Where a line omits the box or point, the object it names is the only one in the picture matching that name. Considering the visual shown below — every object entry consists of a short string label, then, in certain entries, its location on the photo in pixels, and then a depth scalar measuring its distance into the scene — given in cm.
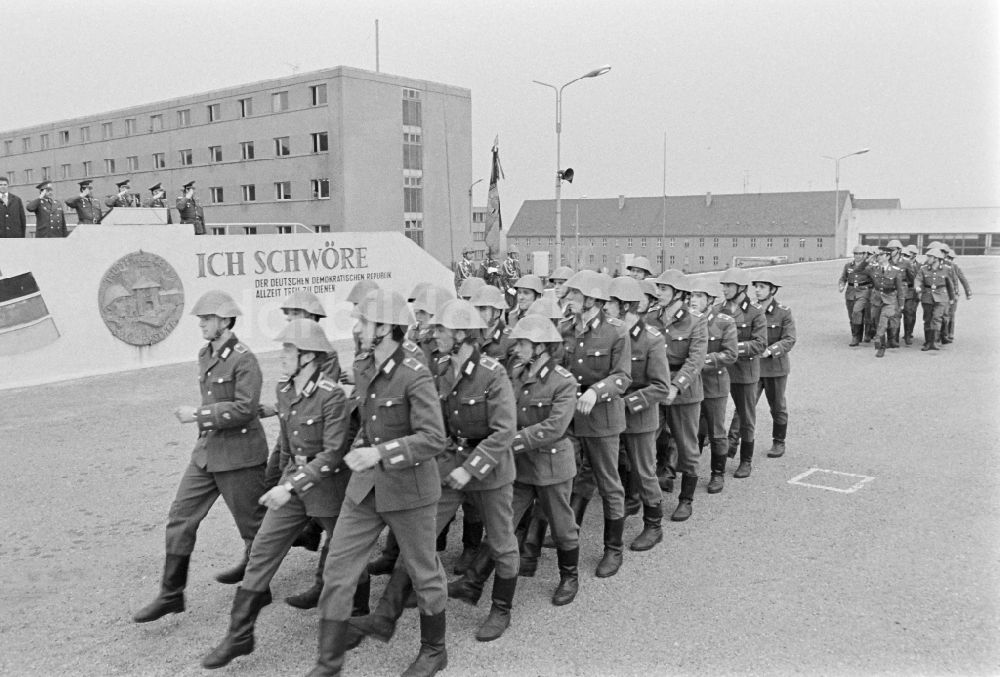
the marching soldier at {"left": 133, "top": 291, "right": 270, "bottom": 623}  520
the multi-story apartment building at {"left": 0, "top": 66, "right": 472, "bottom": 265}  4578
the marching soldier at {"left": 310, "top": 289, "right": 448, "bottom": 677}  442
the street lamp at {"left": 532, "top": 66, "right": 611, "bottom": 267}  2479
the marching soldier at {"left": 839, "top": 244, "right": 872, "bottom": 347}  1689
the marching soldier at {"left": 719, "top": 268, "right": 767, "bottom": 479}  841
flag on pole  2366
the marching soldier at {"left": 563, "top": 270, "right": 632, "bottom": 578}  603
